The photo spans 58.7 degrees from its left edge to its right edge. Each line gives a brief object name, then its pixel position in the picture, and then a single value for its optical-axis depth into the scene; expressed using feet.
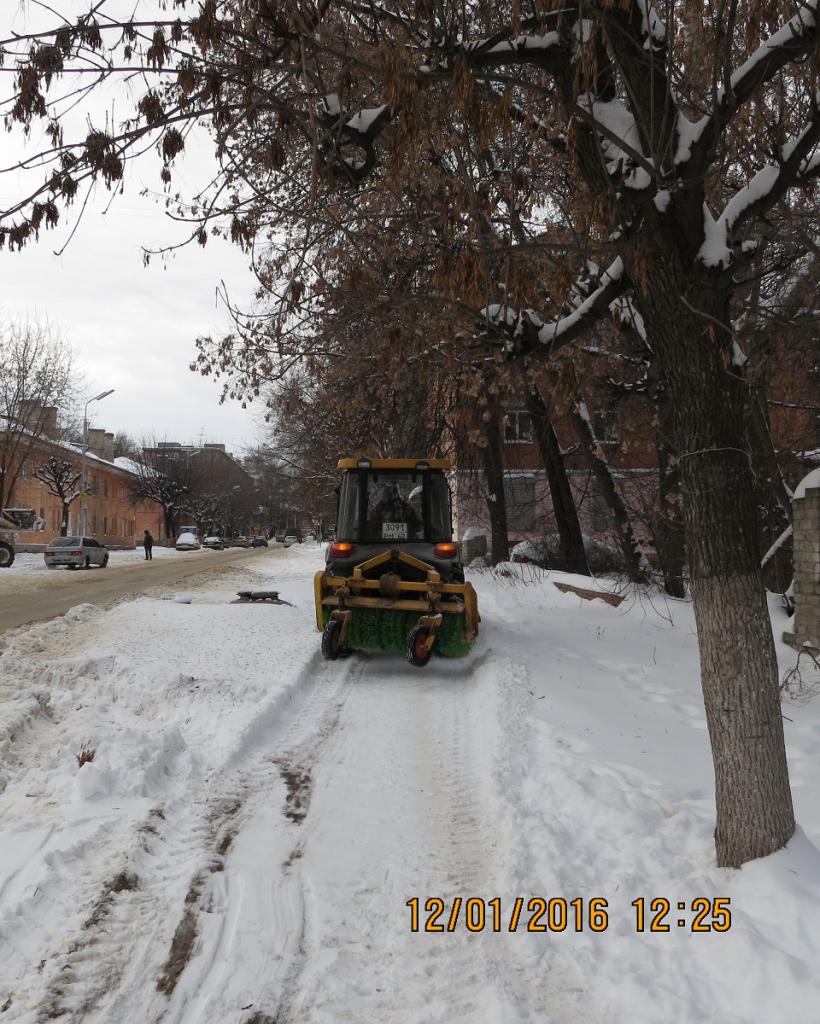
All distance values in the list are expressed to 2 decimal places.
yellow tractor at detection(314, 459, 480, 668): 28.58
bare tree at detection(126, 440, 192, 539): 219.00
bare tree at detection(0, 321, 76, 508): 115.03
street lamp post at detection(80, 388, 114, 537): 122.52
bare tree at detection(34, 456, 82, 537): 145.87
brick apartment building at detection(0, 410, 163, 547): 130.72
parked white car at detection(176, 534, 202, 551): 200.80
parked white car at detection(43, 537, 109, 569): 94.79
